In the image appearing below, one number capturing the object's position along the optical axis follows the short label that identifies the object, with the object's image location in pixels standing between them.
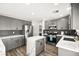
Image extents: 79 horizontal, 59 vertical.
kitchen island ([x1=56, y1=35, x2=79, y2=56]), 0.75
